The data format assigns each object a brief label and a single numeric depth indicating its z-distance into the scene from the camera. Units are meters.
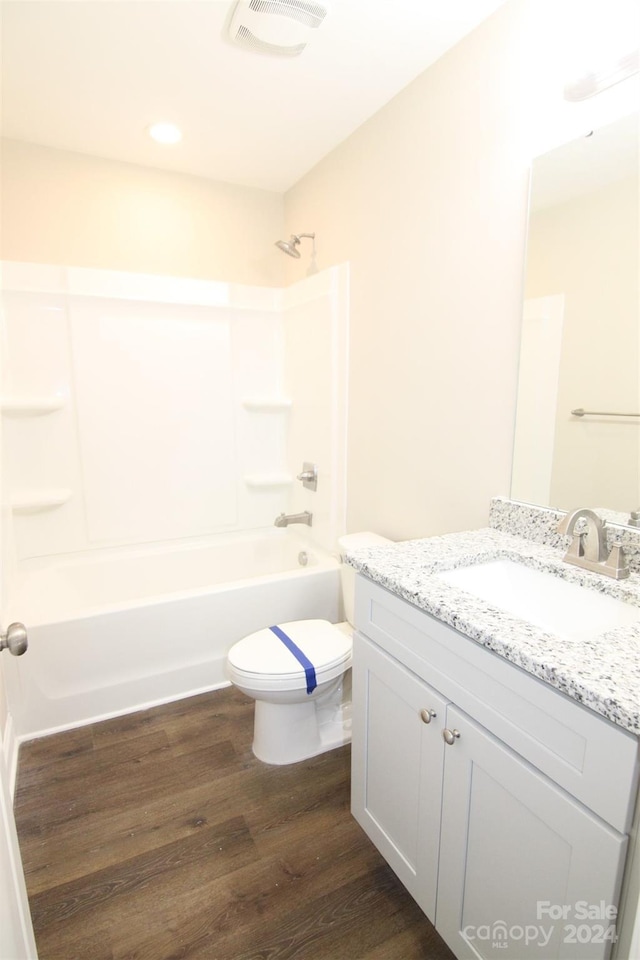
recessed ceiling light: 2.09
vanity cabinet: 0.74
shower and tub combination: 2.04
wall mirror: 1.18
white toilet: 1.62
